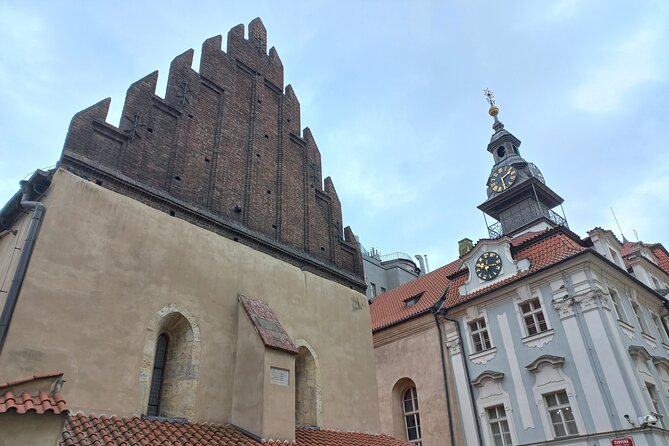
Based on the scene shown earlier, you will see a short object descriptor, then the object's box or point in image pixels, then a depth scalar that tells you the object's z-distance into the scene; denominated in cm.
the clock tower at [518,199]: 2580
